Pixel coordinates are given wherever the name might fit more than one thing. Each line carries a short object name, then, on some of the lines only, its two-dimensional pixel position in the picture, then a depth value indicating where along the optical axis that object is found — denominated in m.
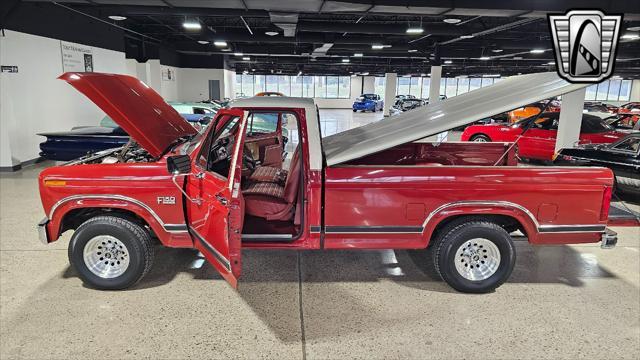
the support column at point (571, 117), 10.30
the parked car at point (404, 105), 28.68
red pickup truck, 3.93
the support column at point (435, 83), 23.44
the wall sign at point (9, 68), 9.52
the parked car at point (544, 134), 10.70
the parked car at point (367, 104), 38.25
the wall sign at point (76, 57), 12.08
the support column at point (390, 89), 33.72
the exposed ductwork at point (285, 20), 11.91
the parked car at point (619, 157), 6.91
